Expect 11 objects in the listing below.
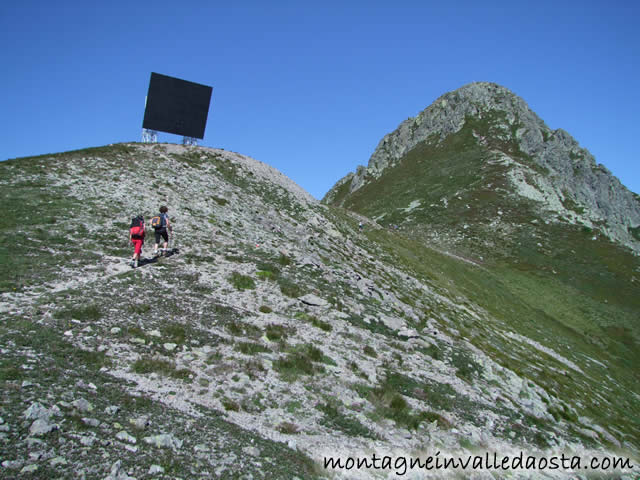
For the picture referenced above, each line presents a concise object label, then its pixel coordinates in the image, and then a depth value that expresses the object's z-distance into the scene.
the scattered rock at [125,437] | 8.15
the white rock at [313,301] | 19.98
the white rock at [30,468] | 6.60
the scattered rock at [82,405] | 8.55
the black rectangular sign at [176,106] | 46.09
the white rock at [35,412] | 7.77
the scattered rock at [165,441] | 8.41
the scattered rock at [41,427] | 7.46
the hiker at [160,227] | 20.78
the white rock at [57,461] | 6.94
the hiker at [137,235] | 18.70
